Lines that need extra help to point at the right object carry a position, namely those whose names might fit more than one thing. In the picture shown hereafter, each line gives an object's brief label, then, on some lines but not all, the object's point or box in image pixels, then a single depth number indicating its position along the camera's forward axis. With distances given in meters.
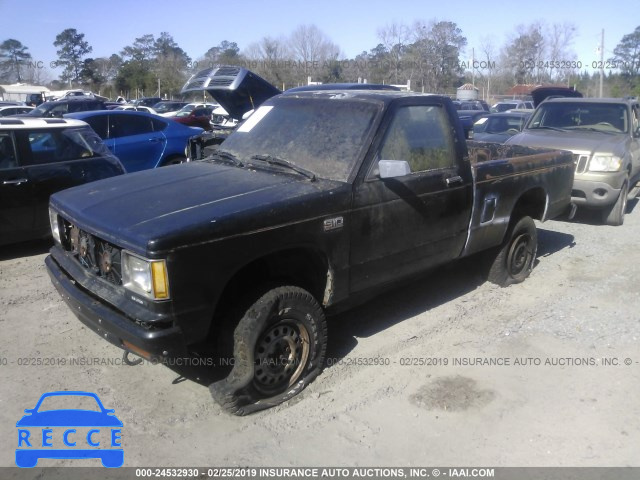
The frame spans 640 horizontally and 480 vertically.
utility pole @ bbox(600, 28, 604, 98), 28.57
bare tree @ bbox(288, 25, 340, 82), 41.50
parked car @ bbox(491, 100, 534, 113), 25.06
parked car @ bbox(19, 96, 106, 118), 19.39
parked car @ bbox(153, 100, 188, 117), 27.49
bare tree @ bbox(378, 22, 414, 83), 45.56
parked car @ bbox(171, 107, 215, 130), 17.11
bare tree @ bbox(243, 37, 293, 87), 38.59
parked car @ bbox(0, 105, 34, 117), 21.09
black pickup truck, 3.01
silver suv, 7.97
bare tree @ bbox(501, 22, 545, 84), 50.31
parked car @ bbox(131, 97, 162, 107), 32.37
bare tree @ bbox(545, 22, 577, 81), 42.10
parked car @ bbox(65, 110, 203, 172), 9.36
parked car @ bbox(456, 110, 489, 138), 8.17
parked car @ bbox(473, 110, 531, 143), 12.27
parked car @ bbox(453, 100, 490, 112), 25.77
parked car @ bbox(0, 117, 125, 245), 6.00
